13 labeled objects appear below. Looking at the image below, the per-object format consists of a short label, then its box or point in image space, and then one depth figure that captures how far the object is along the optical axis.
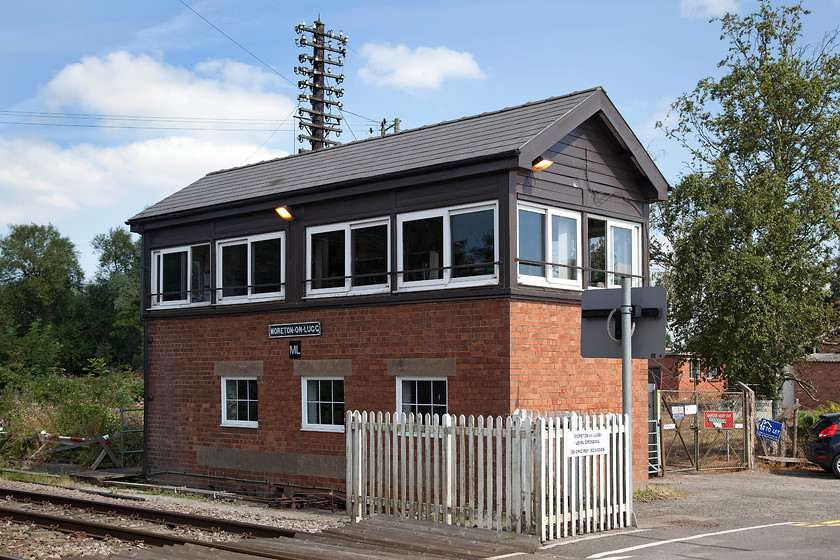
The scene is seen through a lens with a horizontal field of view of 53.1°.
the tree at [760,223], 21.70
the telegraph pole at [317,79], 41.50
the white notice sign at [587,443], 10.10
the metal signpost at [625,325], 9.58
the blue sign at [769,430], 19.64
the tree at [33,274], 67.81
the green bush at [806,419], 21.98
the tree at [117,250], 73.06
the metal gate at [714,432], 18.59
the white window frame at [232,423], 16.14
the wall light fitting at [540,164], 12.84
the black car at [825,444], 16.89
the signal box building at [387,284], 12.79
